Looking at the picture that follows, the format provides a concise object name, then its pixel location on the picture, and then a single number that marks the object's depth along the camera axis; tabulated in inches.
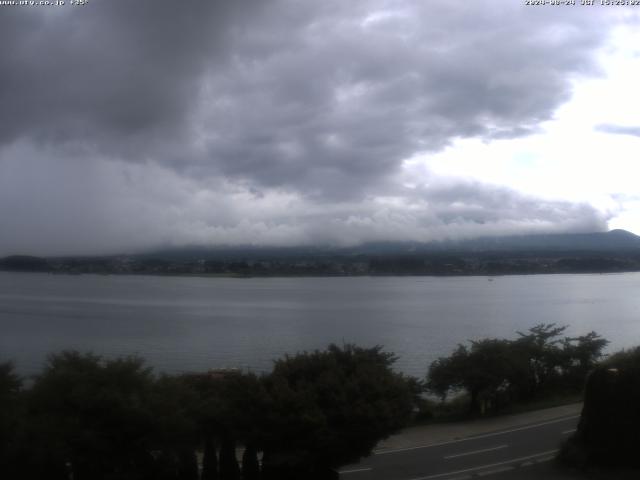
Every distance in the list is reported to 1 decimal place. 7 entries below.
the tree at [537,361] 1159.6
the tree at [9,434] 455.2
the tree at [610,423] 644.1
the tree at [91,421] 486.0
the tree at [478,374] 1061.1
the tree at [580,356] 1255.5
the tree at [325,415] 546.9
